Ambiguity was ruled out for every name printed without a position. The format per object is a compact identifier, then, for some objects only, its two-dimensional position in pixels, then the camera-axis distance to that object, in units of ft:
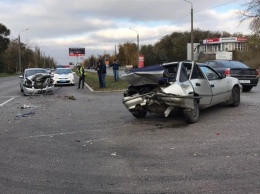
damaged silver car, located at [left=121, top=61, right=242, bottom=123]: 28.30
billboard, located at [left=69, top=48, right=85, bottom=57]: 192.69
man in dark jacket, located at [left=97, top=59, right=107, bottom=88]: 68.49
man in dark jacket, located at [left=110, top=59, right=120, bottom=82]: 84.23
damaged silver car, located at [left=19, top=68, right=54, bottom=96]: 62.18
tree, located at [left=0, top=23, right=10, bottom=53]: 247.09
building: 336.49
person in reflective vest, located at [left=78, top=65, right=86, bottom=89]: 75.66
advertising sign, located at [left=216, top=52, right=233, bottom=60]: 183.60
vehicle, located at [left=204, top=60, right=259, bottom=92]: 52.90
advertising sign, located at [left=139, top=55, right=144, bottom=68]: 128.30
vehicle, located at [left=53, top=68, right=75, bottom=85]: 88.04
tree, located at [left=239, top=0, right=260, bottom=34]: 138.21
